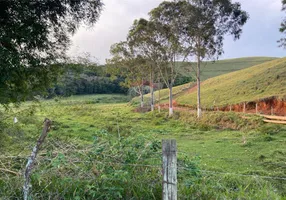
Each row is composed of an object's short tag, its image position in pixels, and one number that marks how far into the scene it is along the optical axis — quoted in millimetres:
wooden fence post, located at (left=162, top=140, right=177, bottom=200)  3471
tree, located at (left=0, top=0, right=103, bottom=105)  8062
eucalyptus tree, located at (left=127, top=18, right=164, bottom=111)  29203
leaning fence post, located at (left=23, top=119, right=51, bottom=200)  3598
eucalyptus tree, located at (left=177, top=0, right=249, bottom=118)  23844
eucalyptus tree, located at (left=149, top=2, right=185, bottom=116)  25797
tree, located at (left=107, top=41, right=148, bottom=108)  36488
